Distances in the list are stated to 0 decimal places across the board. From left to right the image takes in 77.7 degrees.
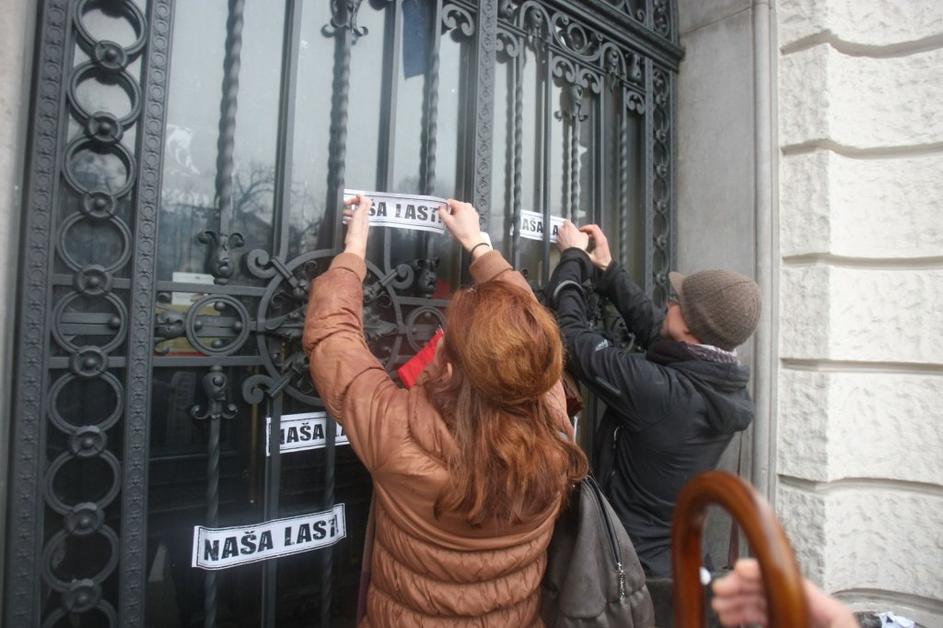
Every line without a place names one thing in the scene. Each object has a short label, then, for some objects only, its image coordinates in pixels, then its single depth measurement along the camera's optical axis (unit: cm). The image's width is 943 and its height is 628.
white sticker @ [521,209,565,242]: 256
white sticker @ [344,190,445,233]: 205
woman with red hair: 133
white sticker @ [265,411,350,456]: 197
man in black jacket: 195
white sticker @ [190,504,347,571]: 181
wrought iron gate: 159
